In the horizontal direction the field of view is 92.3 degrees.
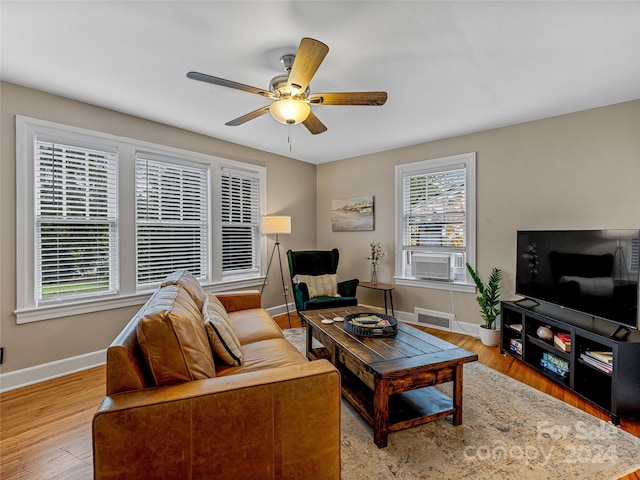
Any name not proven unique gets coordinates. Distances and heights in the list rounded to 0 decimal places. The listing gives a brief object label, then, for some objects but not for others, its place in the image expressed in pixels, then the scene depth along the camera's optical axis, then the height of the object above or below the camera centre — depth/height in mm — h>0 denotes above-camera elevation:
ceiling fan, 1796 +949
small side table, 4137 -655
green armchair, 3811 -604
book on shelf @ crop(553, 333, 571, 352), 2500 -853
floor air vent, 4004 -1067
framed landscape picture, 4777 +393
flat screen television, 2240 -264
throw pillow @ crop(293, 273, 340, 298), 4078 -620
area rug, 1624 -1222
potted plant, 3441 -756
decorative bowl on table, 2262 -662
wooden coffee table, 1784 -837
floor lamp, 4219 +183
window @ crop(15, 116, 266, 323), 2609 +196
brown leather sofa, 1147 -708
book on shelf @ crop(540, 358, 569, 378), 2537 -1106
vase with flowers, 4546 -264
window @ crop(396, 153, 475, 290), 3877 +236
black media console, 2062 -908
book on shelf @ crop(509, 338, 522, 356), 3004 -1060
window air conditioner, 3986 -355
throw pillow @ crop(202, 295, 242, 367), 1761 -601
